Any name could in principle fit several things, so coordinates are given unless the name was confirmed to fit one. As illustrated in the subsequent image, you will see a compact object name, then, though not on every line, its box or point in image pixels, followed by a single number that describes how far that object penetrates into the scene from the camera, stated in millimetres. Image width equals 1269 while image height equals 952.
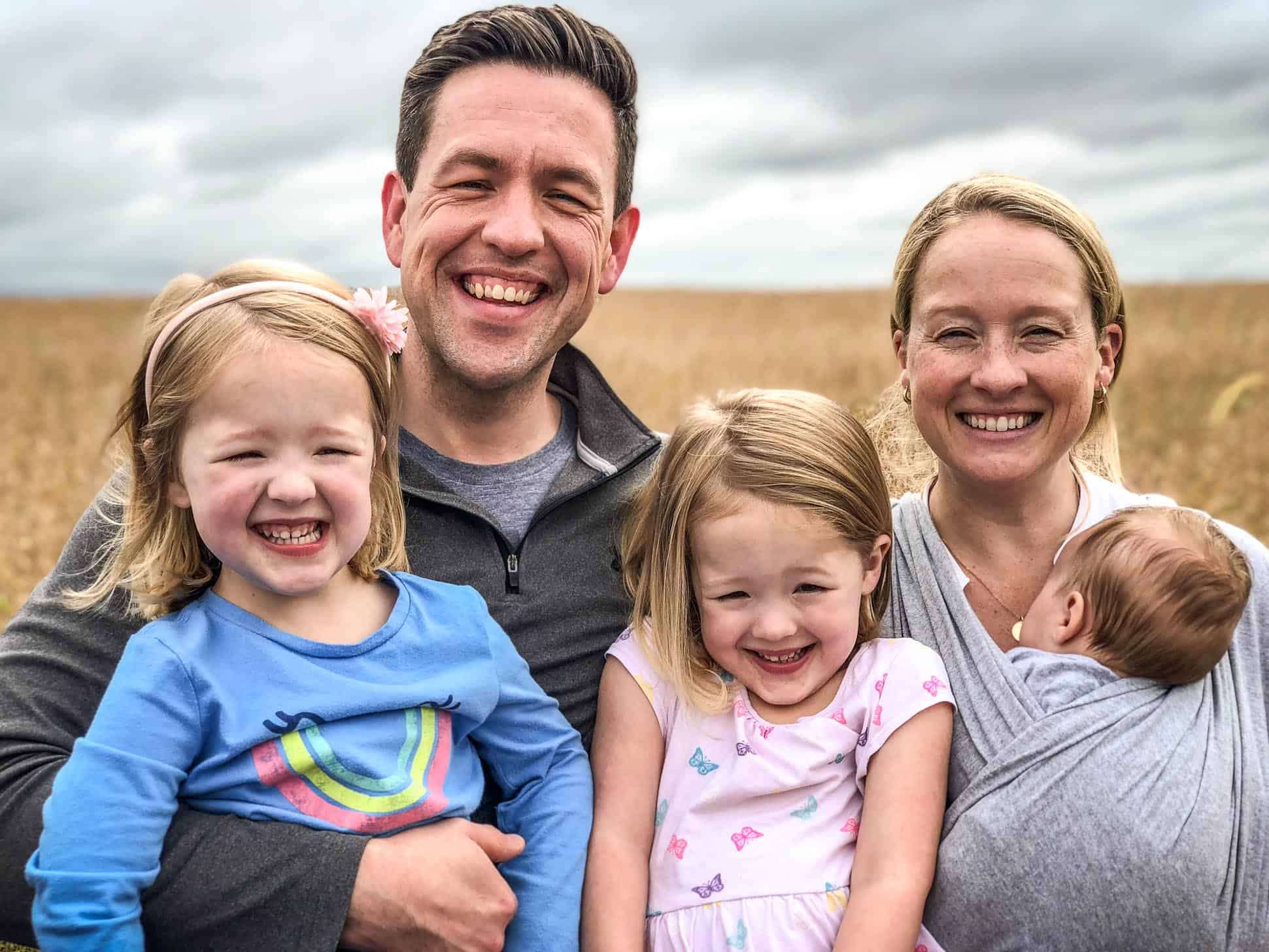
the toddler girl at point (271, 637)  1991
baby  2521
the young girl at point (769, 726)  2365
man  2541
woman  2381
